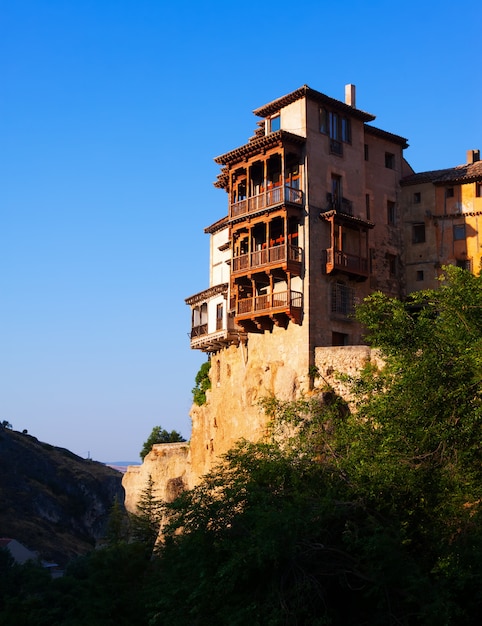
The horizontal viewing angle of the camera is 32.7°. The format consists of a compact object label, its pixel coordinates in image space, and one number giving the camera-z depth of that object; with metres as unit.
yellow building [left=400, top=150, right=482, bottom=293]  46.38
